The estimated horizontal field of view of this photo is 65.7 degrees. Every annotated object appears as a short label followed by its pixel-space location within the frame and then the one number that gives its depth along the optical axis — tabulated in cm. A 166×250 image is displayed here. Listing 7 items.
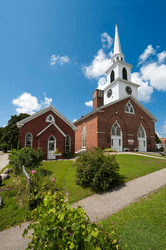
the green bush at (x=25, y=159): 927
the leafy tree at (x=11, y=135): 3126
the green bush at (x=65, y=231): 179
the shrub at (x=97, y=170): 691
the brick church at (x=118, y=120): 2045
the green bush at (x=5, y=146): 3122
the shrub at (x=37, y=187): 550
